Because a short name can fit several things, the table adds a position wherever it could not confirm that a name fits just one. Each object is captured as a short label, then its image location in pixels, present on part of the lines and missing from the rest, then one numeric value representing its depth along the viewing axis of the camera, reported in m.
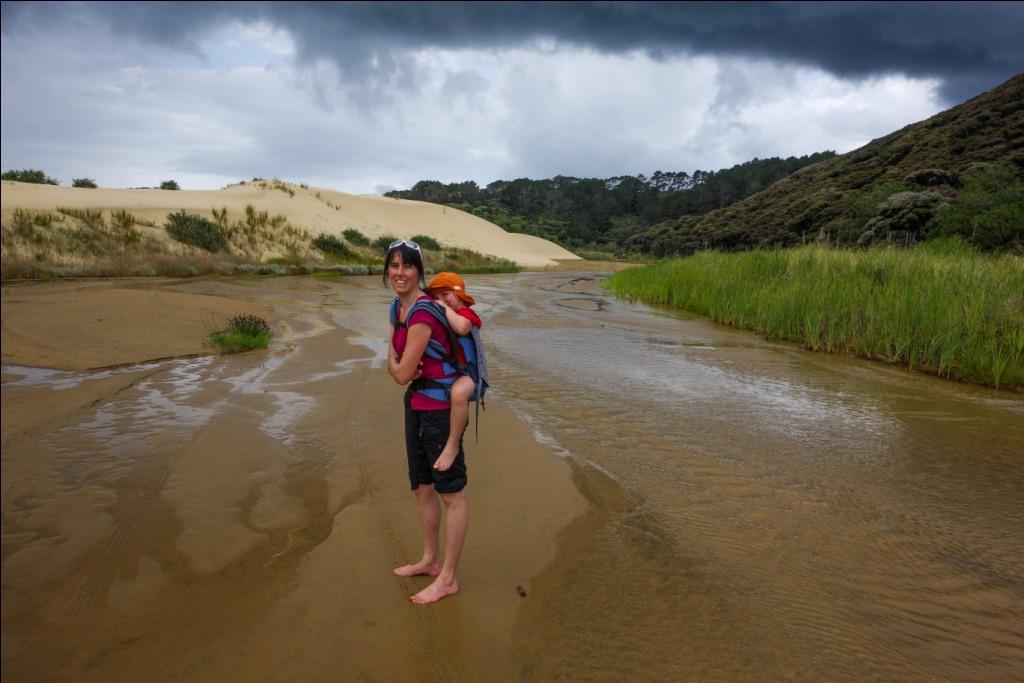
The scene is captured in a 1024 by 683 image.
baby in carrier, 2.64
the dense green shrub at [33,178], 28.92
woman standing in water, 2.63
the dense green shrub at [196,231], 23.15
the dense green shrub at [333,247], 28.67
